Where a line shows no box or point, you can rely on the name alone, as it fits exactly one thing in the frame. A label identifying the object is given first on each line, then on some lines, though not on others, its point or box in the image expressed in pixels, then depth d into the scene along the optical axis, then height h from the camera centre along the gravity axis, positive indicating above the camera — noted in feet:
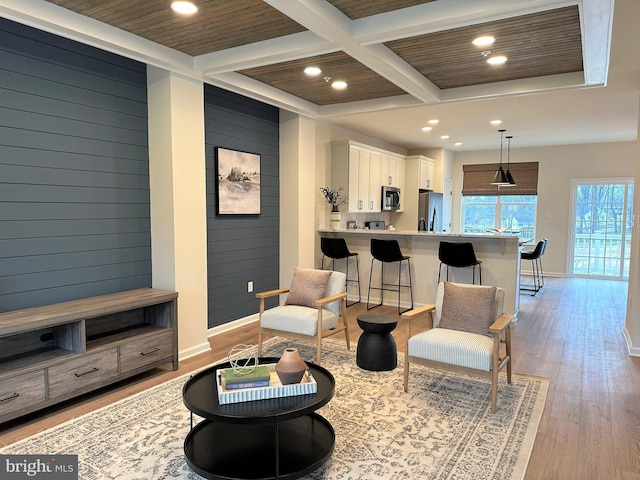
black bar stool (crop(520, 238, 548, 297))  23.39 -3.53
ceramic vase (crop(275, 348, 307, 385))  7.29 -2.62
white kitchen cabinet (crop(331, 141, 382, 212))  20.61 +2.02
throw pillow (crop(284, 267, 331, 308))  13.14 -2.24
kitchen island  16.96 -1.91
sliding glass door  27.22 -0.79
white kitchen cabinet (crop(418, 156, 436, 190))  27.50 +2.69
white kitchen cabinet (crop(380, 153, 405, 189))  24.38 +2.57
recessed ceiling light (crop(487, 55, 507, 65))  11.82 +4.30
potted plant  20.40 +0.80
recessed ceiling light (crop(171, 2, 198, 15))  8.84 +4.26
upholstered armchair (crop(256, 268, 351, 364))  11.99 -2.78
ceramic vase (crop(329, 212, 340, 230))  20.57 -0.28
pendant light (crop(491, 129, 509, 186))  23.81 +2.02
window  29.84 +0.15
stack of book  7.18 -2.76
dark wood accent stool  11.75 -3.59
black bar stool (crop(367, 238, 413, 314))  17.97 -1.70
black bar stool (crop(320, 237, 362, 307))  18.88 -1.50
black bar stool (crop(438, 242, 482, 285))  16.48 -1.52
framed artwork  15.05 +1.14
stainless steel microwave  24.38 +0.93
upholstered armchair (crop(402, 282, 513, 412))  9.41 -2.84
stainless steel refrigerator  27.30 +0.36
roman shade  29.17 +2.52
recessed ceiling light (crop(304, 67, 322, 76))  12.98 +4.35
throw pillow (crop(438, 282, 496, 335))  10.66 -2.34
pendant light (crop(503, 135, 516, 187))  24.42 +4.26
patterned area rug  7.39 -4.29
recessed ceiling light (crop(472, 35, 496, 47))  10.41 +4.26
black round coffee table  6.61 -3.92
